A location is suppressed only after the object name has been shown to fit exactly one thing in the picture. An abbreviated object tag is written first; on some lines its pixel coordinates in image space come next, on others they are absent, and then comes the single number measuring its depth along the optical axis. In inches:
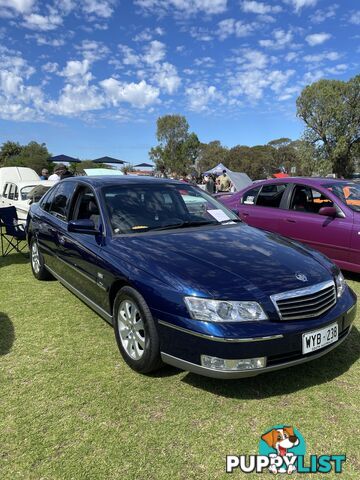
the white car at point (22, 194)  349.7
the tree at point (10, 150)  2489.9
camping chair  277.9
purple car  213.8
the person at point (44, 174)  655.8
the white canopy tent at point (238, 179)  793.6
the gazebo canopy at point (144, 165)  1591.0
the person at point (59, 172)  446.6
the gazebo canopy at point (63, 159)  872.3
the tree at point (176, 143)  2087.8
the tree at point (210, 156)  2593.5
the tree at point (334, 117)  1449.3
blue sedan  101.0
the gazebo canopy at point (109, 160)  1064.2
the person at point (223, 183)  639.8
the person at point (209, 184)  631.2
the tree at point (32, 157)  1839.3
